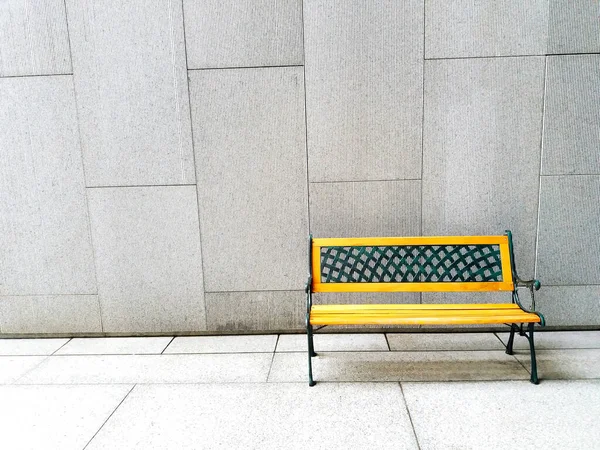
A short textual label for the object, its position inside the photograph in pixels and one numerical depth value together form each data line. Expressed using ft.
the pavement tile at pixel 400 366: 9.91
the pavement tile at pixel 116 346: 11.94
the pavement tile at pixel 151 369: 10.28
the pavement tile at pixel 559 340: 11.32
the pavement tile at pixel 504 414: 7.63
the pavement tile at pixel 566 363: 9.82
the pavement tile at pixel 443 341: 11.37
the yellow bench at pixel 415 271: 10.52
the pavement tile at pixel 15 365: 10.72
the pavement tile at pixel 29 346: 12.17
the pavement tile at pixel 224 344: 11.72
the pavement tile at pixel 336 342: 11.51
